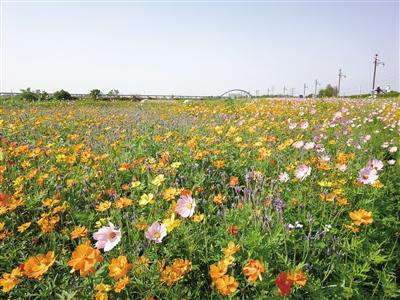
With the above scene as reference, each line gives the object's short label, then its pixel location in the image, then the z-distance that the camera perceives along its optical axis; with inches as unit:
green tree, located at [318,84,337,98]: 1687.0
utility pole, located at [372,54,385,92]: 1970.5
